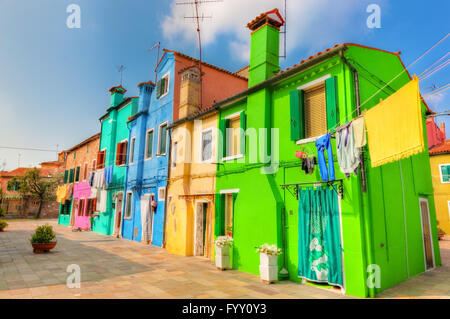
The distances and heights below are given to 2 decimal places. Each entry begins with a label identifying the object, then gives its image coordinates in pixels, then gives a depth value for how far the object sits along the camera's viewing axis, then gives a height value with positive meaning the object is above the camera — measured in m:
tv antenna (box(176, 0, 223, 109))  13.29 +8.66
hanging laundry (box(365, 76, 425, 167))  5.00 +1.53
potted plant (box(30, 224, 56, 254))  11.88 -1.50
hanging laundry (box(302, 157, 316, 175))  7.44 +1.10
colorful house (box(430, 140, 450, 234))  20.55 +1.77
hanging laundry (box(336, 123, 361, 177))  6.27 +1.26
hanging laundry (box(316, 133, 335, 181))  6.98 +1.24
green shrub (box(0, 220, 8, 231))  21.56 -1.60
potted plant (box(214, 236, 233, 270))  9.40 -1.52
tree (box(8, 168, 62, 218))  39.28 +2.55
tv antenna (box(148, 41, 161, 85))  16.69 +8.45
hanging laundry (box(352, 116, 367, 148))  6.07 +1.63
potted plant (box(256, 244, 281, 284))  7.52 -1.52
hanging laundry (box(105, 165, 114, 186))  20.12 +2.18
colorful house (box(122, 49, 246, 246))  14.25 +4.32
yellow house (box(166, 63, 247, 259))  11.64 +1.31
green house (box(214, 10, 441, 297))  6.65 +0.67
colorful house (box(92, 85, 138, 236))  18.97 +3.47
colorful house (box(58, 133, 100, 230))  24.22 +2.60
